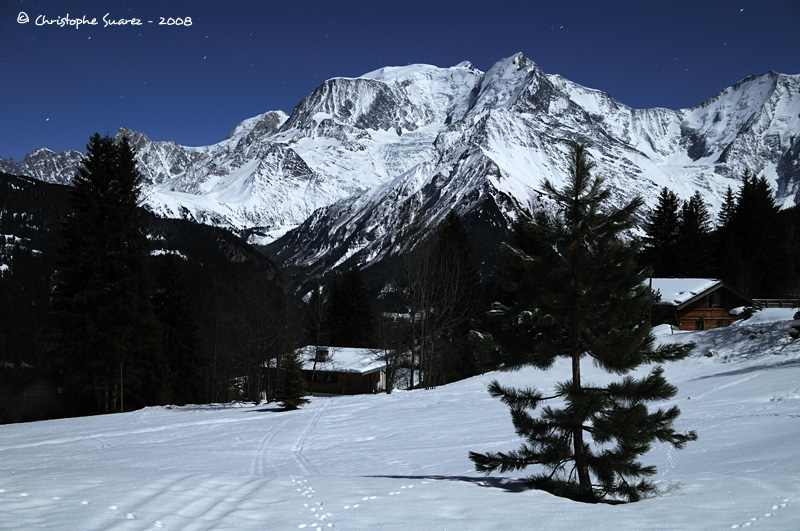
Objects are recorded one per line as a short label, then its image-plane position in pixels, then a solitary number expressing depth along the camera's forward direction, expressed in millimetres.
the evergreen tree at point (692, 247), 56406
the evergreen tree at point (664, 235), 57062
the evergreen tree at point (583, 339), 9938
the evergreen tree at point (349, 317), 62781
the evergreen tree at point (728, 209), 58188
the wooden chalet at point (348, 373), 55844
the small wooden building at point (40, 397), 50938
